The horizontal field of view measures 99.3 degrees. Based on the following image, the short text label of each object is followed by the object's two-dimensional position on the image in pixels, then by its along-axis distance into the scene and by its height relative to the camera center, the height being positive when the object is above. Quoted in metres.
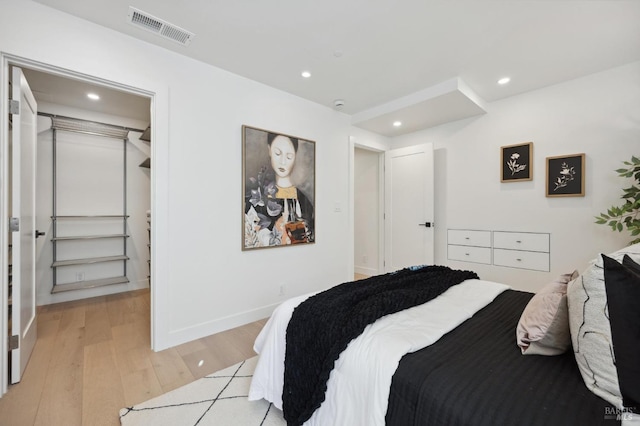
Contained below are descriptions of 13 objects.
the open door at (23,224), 1.84 -0.08
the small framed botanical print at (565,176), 2.84 +0.39
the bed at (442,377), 0.82 -0.58
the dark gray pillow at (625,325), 0.78 -0.34
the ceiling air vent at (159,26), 1.98 +1.43
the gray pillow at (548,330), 1.09 -0.48
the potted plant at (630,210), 2.27 +0.01
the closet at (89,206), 3.47 +0.09
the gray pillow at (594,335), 0.84 -0.41
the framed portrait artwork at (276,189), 2.88 +0.27
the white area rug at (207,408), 1.53 -1.17
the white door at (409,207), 3.90 +0.08
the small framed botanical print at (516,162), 3.16 +0.59
